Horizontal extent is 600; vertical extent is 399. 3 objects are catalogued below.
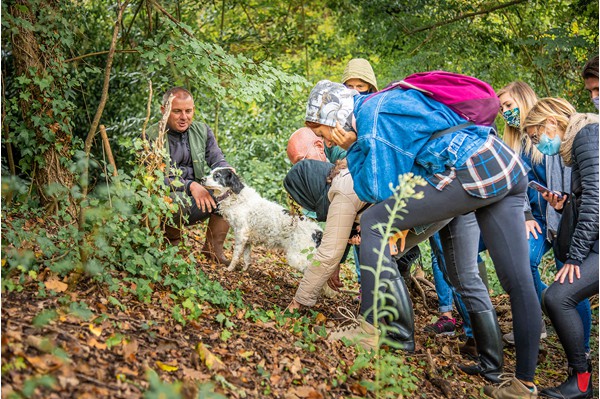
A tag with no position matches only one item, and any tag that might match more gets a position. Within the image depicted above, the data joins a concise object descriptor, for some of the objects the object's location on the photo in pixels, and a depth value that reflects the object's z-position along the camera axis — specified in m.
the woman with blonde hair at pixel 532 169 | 5.44
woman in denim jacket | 3.89
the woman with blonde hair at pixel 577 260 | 4.27
